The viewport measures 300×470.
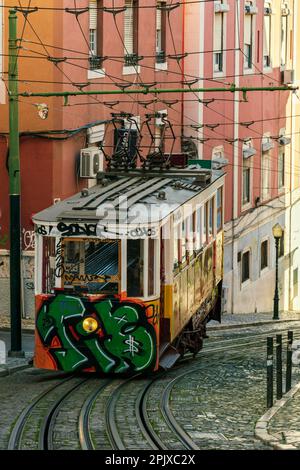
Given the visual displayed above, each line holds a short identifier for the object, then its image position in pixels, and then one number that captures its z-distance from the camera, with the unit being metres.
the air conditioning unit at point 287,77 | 46.59
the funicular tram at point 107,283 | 20.59
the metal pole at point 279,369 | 19.52
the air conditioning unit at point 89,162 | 28.31
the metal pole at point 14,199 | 24.06
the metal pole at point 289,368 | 20.27
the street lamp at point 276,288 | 37.84
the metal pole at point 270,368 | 18.56
